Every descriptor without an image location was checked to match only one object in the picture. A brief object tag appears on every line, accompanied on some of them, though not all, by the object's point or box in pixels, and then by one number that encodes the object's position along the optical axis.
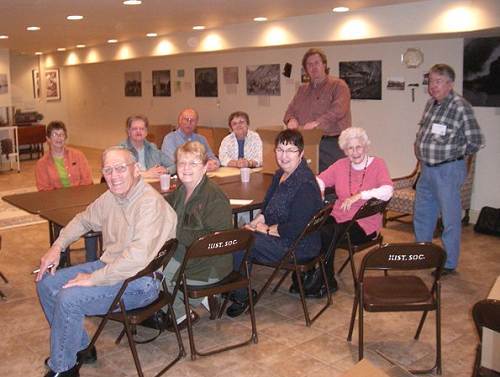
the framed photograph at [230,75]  9.48
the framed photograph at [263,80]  8.68
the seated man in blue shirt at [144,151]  5.10
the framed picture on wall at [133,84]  11.98
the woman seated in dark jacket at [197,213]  3.51
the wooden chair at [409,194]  6.37
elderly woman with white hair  4.32
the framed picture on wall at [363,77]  7.29
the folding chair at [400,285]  3.06
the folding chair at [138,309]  3.04
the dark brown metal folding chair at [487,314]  2.32
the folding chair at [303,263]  3.73
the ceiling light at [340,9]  6.31
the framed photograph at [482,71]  6.16
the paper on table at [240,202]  4.18
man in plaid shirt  4.71
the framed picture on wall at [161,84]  11.09
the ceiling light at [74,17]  6.75
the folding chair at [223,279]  3.20
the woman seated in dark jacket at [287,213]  3.87
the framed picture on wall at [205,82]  9.95
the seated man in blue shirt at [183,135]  5.74
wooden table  4.06
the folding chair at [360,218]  4.07
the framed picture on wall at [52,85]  14.53
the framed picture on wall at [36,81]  14.25
